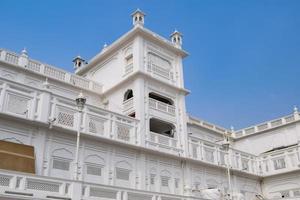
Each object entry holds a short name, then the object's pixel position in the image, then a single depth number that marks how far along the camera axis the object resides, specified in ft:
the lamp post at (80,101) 51.33
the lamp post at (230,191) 74.58
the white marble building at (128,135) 57.00
